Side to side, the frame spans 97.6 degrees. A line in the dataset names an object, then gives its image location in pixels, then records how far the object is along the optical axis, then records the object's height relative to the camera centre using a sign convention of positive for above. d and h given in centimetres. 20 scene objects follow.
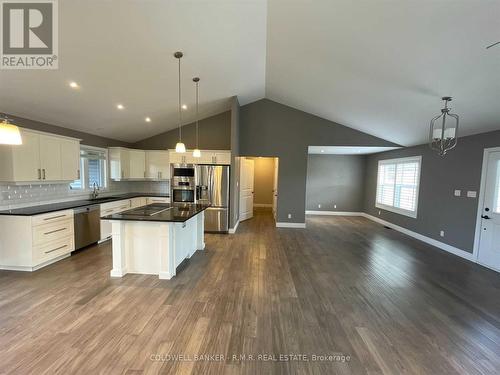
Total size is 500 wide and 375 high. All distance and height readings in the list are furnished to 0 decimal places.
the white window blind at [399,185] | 592 -11
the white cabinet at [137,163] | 607 +28
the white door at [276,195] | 682 -57
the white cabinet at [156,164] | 629 +28
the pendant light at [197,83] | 383 +181
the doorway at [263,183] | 981 -28
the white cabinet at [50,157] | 367 +23
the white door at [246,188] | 699 -39
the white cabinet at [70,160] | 405 +22
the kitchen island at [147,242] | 317 -103
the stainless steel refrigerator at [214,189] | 567 -35
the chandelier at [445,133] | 310 +72
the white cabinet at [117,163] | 579 +26
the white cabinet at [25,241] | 327 -109
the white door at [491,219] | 381 -62
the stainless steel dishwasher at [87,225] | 409 -105
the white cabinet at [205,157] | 584 +47
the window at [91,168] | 506 +9
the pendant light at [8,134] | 192 +32
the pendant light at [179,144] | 326 +46
